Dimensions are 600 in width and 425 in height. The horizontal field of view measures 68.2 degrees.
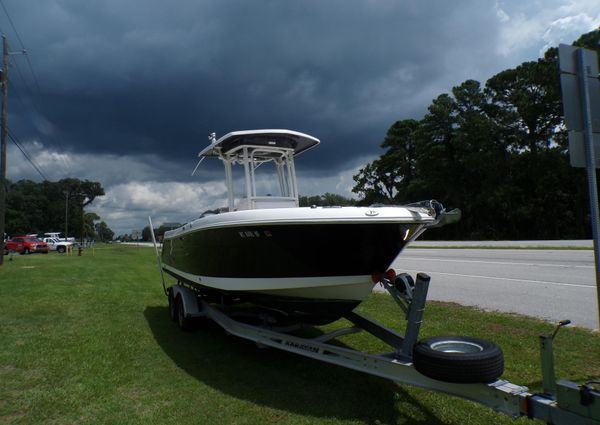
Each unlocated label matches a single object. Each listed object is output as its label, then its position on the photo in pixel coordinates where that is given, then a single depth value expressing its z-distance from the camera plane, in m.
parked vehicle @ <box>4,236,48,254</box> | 39.06
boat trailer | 2.78
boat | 4.37
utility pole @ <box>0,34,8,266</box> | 22.69
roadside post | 4.22
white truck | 40.97
